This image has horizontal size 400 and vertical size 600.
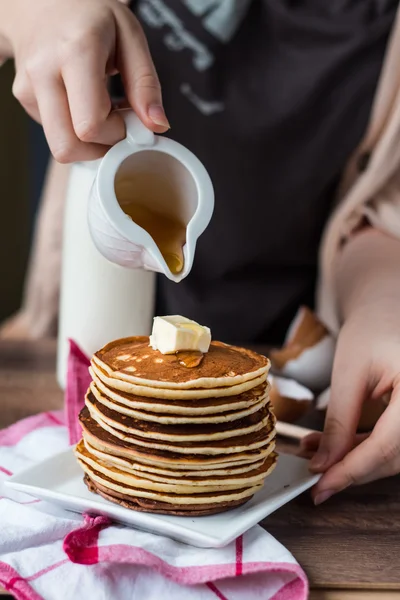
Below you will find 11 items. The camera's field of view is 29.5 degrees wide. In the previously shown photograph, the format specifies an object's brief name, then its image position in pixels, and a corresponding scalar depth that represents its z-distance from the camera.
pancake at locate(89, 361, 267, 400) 0.71
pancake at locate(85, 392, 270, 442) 0.71
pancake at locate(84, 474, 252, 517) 0.72
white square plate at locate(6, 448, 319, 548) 0.69
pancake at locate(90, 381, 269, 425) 0.71
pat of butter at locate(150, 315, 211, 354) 0.76
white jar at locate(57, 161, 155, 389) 1.13
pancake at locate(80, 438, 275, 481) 0.71
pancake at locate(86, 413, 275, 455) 0.71
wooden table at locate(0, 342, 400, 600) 0.67
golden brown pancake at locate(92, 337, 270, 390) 0.71
